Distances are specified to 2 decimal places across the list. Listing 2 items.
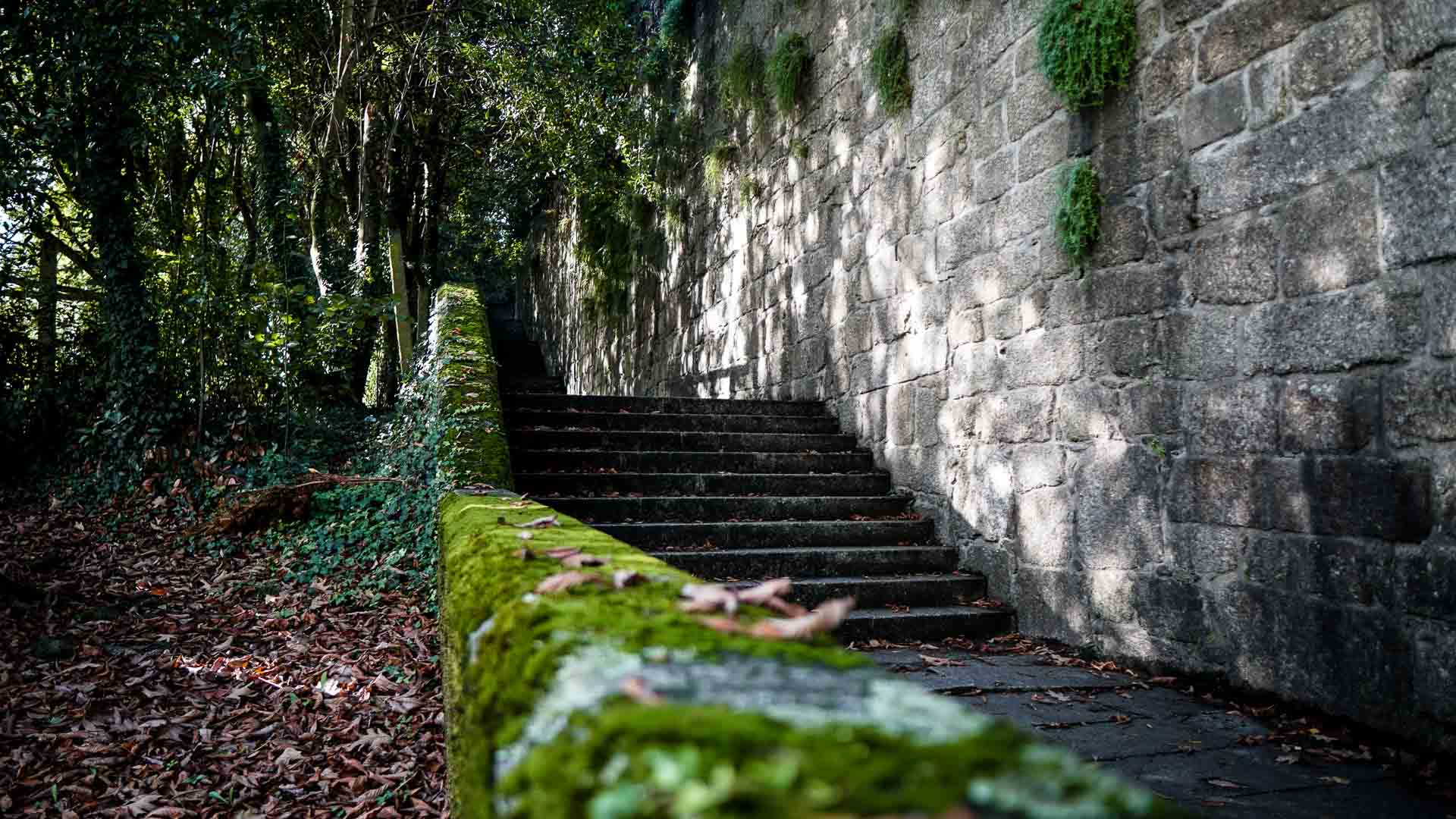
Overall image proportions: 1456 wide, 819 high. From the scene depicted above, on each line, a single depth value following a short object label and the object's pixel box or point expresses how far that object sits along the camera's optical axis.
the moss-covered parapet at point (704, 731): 0.68
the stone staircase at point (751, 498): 4.98
